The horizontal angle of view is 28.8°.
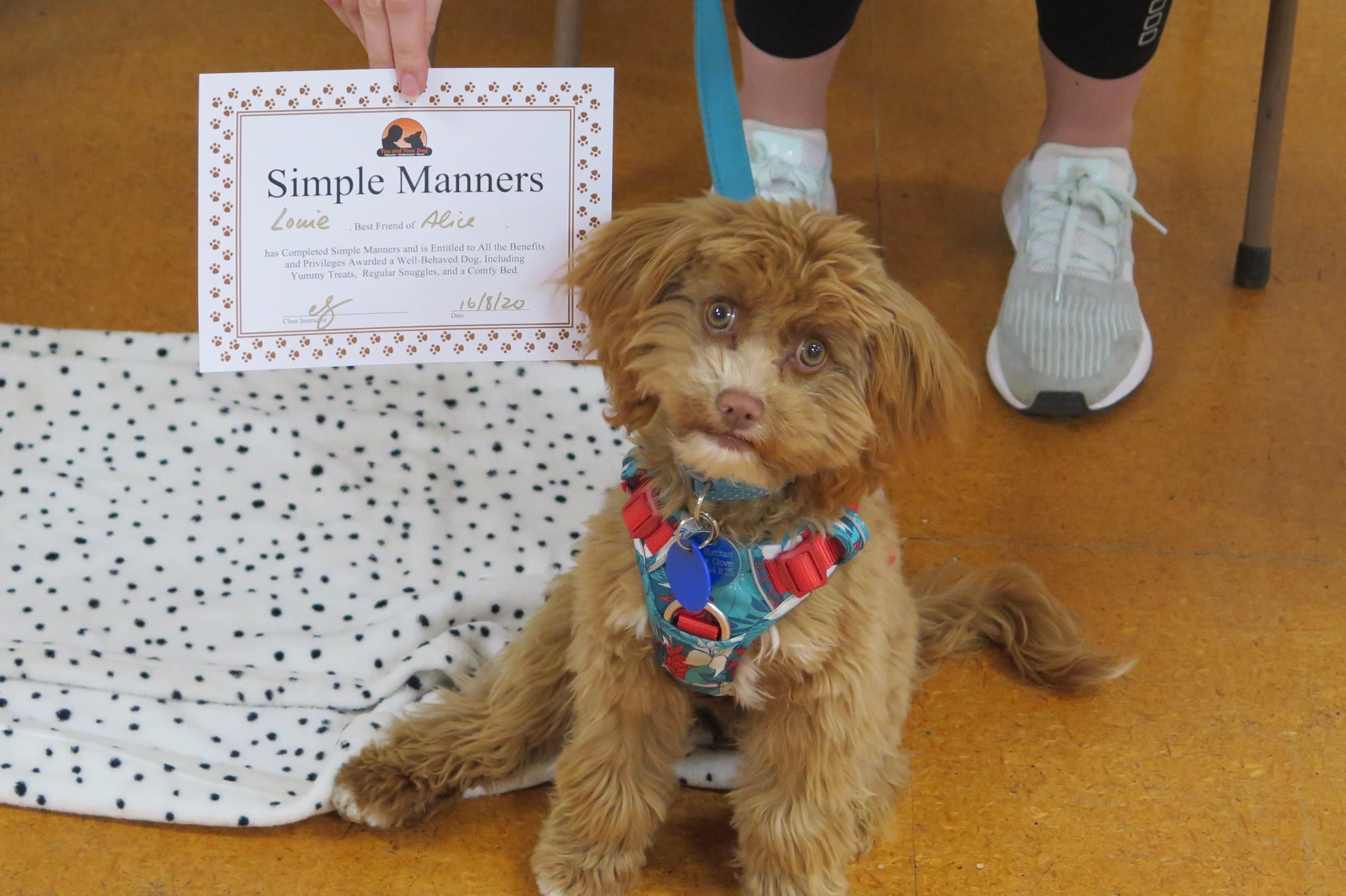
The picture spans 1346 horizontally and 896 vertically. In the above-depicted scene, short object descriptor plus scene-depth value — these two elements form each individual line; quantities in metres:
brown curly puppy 1.17
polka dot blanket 1.36
